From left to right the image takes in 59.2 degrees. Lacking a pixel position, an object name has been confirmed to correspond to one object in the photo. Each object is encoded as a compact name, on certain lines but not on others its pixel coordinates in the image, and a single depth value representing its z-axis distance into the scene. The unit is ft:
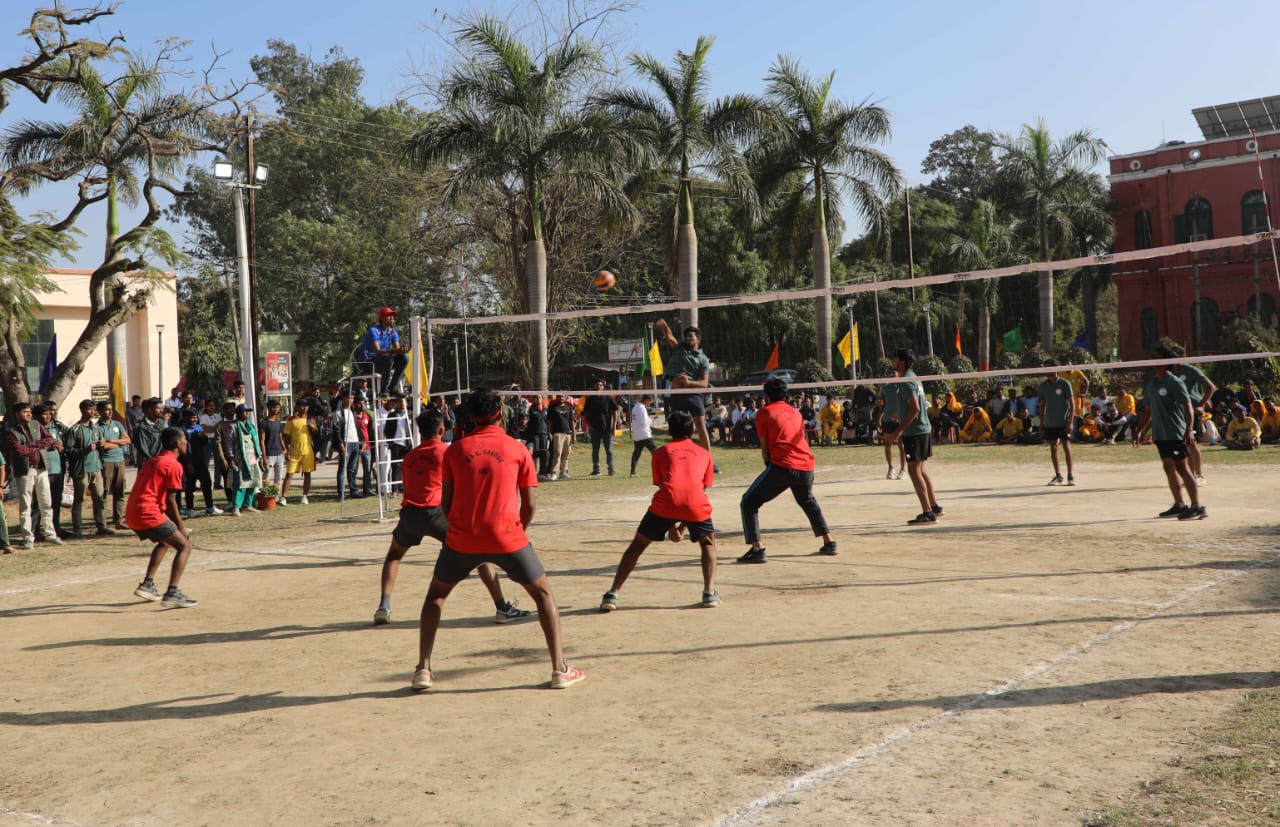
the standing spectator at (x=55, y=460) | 48.03
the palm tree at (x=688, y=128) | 101.35
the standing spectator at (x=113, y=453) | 50.80
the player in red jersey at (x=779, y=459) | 32.94
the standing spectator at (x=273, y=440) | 64.34
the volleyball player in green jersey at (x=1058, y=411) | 52.90
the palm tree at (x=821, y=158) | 109.91
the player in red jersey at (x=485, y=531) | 20.10
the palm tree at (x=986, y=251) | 153.28
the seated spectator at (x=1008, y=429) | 87.40
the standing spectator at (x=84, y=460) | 49.75
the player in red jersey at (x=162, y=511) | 30.45
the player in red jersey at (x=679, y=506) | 26.63
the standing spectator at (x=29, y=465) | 46.60
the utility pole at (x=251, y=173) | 85.87
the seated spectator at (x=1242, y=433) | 71.77
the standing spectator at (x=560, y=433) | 70.49
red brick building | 141.28
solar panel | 159.63
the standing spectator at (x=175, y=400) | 102.46
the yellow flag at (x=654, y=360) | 97.09
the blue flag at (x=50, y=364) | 84.74
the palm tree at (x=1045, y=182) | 144.66
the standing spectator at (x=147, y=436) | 53.16
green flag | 162.20
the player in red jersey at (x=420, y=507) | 27.30
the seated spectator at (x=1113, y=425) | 82.38
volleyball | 56.39
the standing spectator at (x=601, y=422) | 71.82
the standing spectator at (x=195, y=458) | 55.93
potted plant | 59.67
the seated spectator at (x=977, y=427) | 90.17
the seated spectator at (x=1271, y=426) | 74.54
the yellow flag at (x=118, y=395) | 100.12
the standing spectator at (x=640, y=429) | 67.46
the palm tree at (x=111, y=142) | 64.69
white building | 126.62
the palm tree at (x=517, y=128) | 94.38
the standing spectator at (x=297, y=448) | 61.36
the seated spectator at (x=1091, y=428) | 83.25
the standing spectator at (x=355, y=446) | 59.82
